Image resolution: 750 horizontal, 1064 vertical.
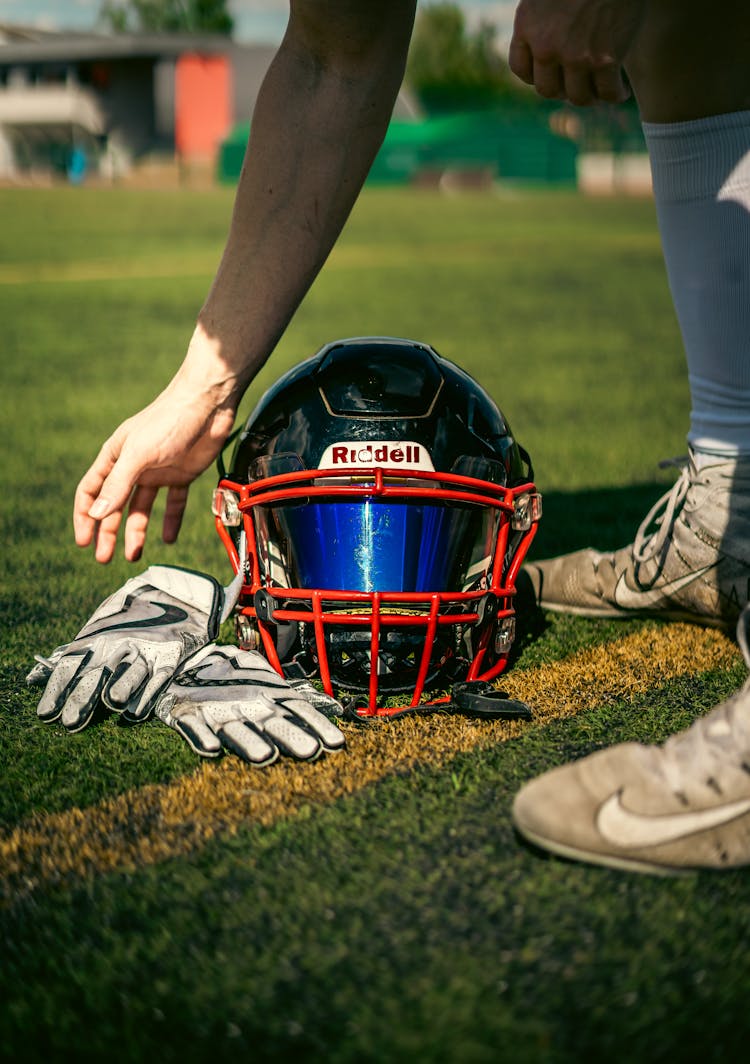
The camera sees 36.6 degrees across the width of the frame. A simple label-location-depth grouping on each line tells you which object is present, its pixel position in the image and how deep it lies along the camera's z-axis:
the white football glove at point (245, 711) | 1.63
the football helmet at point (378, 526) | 1.79
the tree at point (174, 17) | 70.88
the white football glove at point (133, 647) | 1.79
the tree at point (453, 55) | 67.12
